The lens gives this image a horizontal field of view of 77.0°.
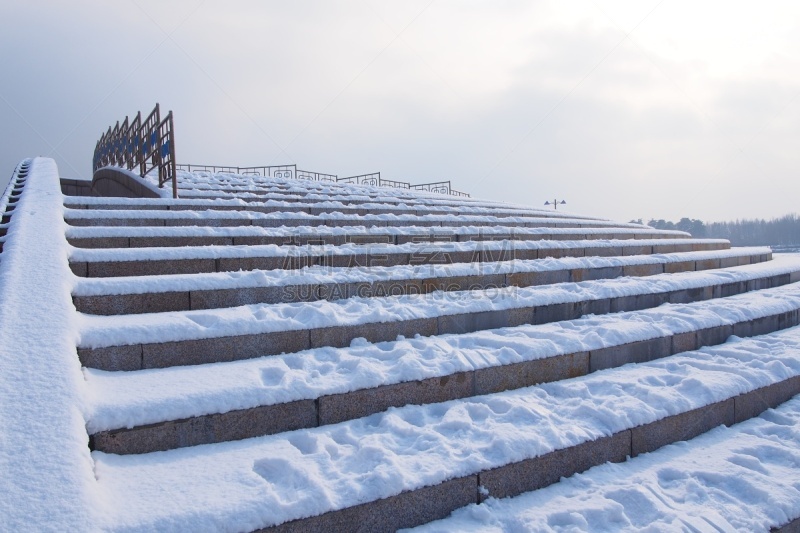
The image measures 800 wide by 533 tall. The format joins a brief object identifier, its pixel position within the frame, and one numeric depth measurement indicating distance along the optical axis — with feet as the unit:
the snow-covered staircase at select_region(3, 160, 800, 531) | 6.93
